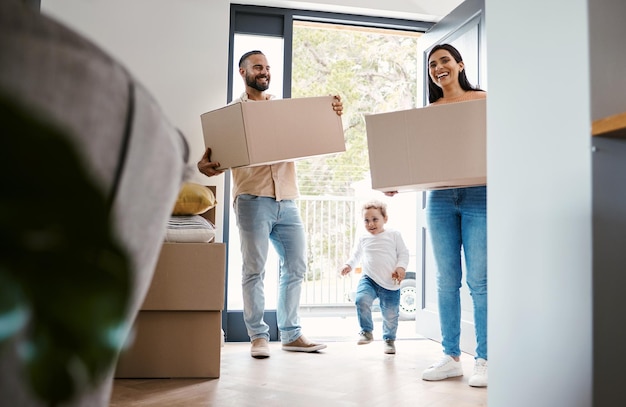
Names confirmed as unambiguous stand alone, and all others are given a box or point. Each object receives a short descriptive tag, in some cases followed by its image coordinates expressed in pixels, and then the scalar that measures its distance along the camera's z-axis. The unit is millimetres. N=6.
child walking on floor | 2891
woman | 2148
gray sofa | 379
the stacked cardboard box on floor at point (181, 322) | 2205
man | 2699
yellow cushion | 2432
